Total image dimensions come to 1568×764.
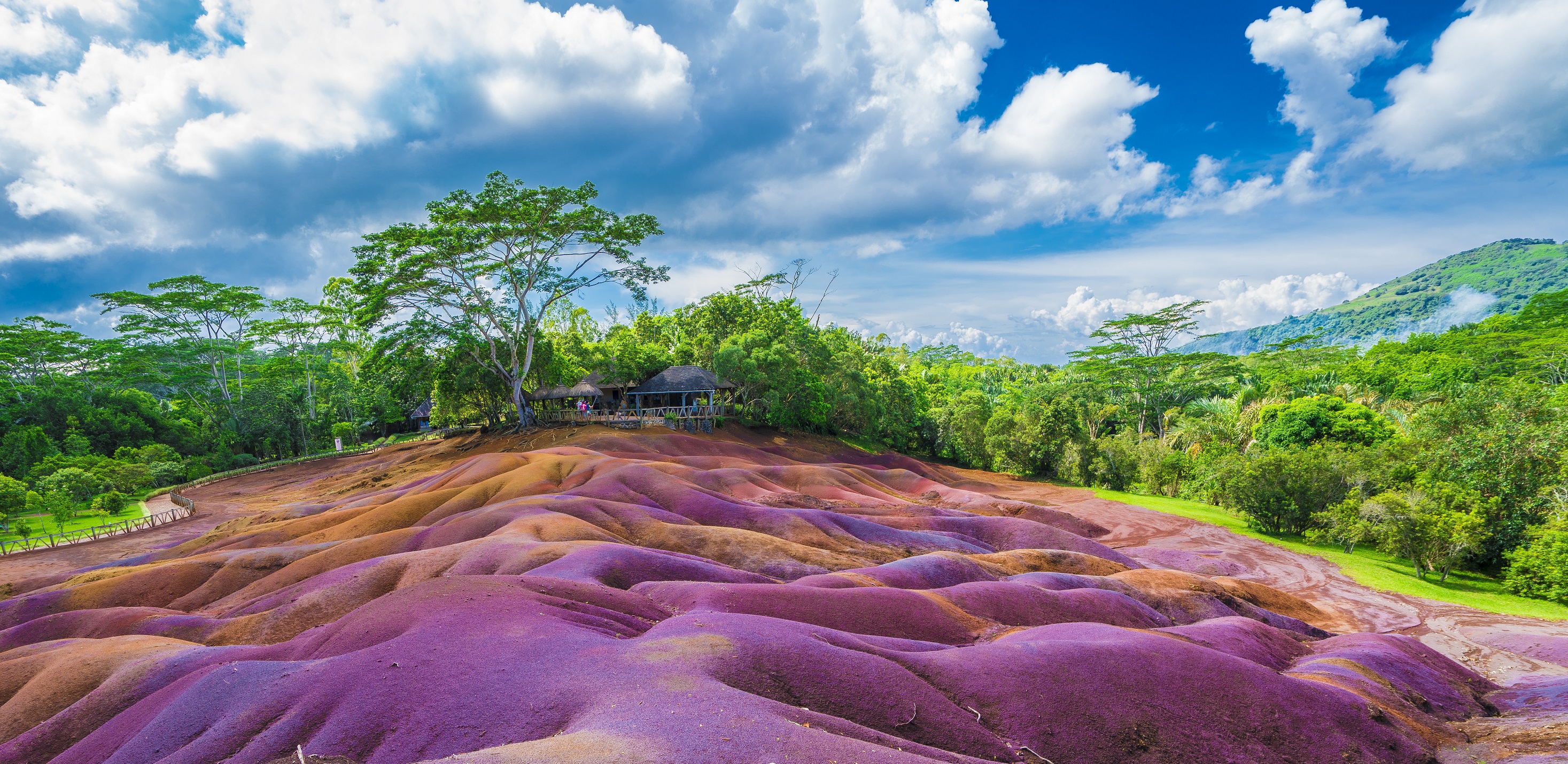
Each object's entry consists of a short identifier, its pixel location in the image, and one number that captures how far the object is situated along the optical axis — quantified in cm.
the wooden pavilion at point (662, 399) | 5056
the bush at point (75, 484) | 3356
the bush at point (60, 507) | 3069
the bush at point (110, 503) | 3519
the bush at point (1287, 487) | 2900
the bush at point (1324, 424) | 3234
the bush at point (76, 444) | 4178
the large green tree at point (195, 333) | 5122
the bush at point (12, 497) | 3145
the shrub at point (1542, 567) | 1995
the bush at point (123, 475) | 3747
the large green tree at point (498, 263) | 4125
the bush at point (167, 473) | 4244
